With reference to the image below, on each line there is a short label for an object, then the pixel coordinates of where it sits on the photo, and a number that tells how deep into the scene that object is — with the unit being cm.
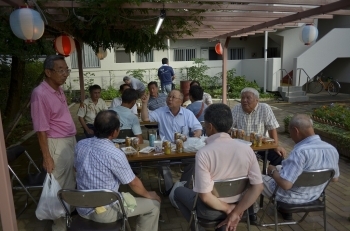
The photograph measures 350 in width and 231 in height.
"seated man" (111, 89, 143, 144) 367
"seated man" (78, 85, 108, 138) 499
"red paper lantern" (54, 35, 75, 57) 496
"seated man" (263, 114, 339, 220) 229
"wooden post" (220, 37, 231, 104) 727
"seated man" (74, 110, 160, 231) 211
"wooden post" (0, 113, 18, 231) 200
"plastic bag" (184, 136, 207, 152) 299
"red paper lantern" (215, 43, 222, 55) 882
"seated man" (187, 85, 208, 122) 437
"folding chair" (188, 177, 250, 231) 202
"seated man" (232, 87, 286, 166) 358
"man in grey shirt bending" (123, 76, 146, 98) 671
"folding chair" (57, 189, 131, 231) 197
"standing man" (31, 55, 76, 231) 258
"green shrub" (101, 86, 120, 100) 1307
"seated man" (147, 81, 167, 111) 554
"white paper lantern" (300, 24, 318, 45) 486
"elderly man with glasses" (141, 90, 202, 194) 364
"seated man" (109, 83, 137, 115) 532
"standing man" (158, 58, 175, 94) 945
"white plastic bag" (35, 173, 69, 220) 254
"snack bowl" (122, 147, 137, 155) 291
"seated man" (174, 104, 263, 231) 198
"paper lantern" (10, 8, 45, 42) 316
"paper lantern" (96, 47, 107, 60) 724
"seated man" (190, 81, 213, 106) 547
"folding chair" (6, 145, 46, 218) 303
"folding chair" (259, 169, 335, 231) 225
